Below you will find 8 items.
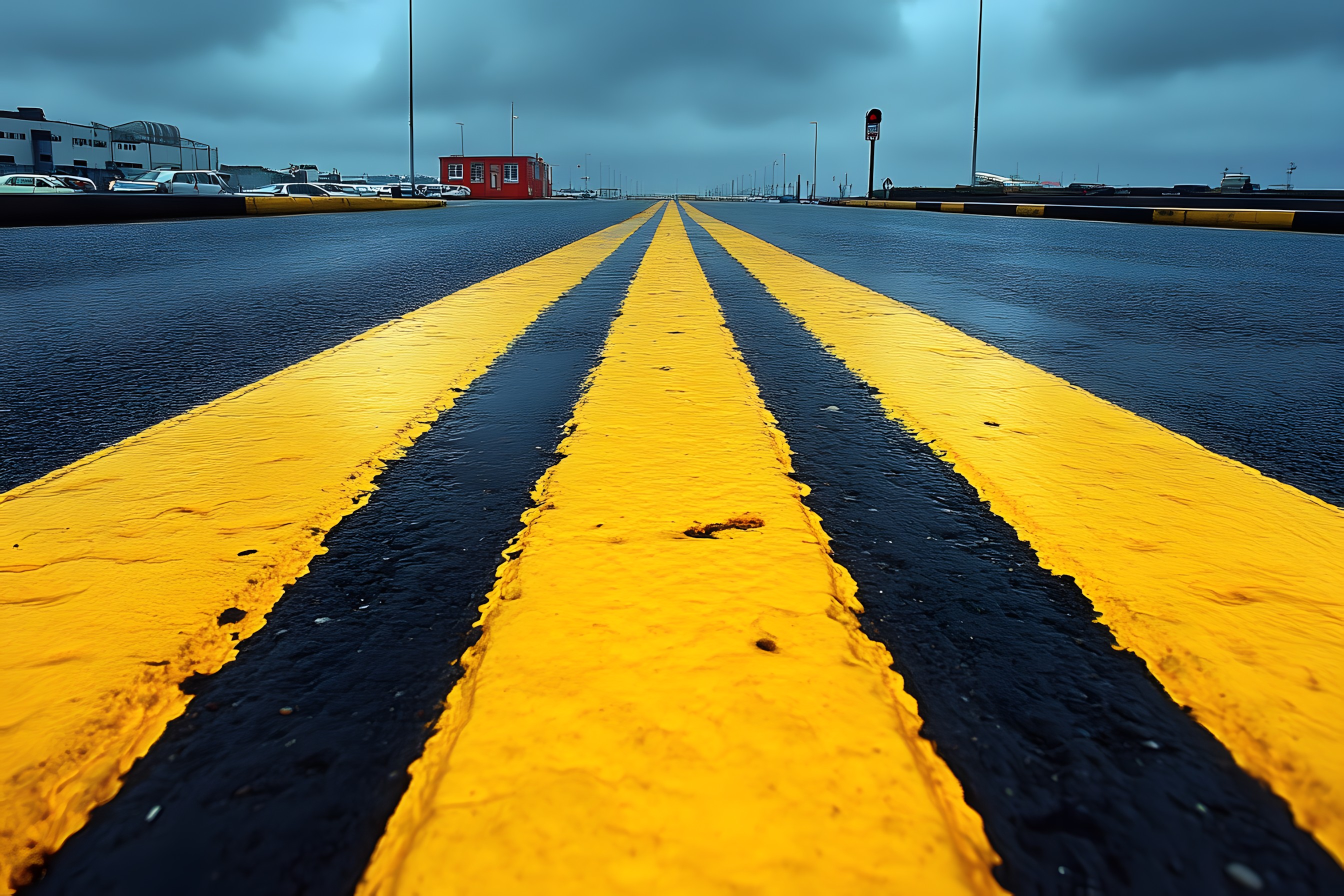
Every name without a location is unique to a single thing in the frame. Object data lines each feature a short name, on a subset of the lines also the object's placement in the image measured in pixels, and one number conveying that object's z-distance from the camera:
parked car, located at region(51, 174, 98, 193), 30.05
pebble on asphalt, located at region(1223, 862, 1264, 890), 0.68
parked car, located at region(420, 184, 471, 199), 54.99
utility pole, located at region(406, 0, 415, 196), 36.00
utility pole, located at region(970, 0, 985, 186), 33.56
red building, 75.31
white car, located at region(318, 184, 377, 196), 46.83
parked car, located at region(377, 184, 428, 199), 39.41
